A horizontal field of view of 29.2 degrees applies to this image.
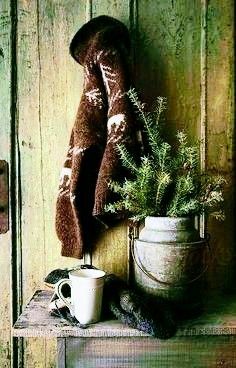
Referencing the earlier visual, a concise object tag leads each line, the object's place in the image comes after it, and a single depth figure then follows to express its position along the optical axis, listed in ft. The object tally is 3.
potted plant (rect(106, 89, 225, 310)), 3.30
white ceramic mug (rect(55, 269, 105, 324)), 3.17
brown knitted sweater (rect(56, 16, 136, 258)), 3.82
